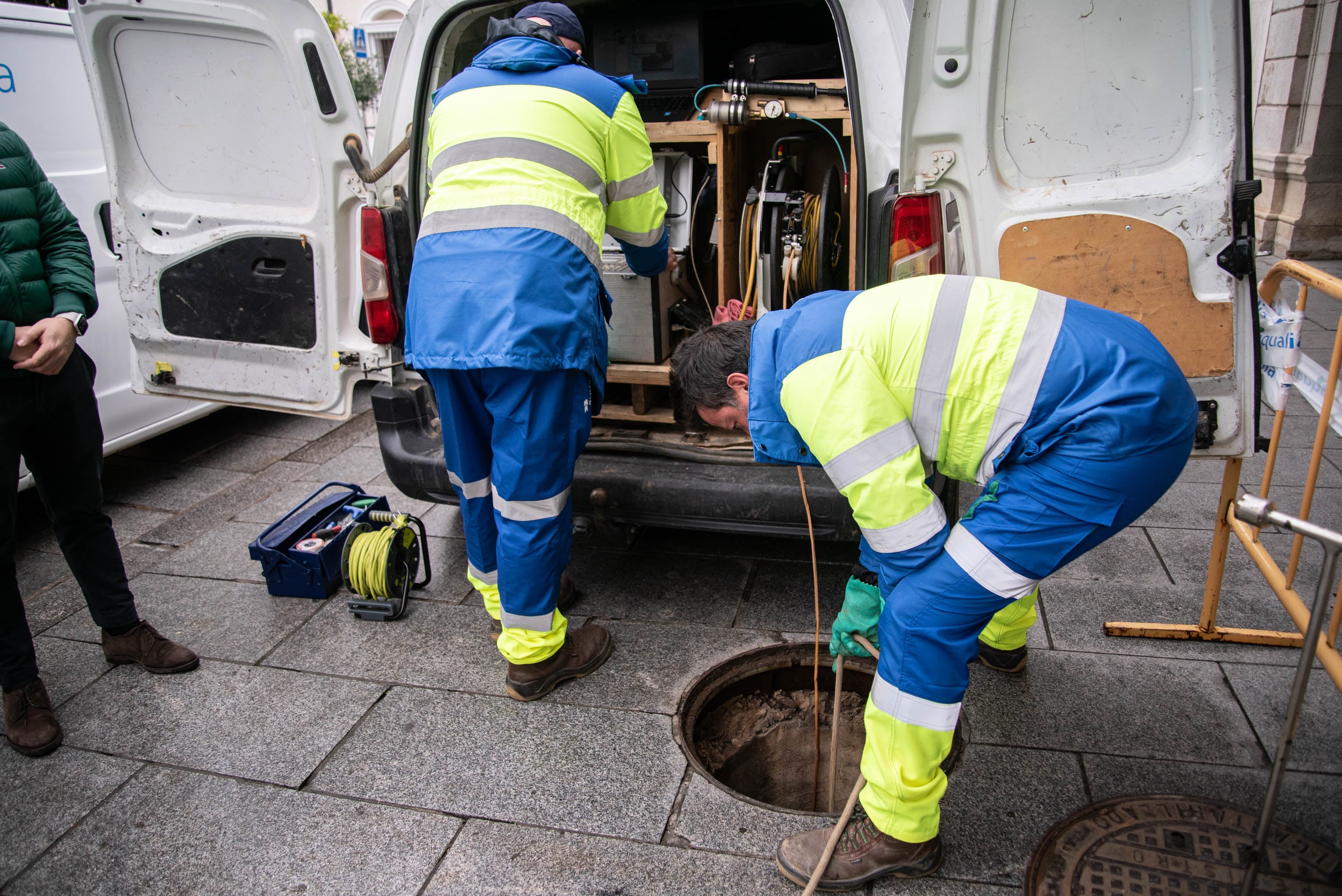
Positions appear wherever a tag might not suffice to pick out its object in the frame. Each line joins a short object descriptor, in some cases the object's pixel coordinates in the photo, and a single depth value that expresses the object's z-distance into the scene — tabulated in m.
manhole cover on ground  2.01
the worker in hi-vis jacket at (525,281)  2.46
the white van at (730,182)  2.45
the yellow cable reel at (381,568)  3.21
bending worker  1.81
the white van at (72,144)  3.76
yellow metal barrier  2.29
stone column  7.29
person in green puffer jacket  2.51
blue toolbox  3.22
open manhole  2.74
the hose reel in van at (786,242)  3.61
